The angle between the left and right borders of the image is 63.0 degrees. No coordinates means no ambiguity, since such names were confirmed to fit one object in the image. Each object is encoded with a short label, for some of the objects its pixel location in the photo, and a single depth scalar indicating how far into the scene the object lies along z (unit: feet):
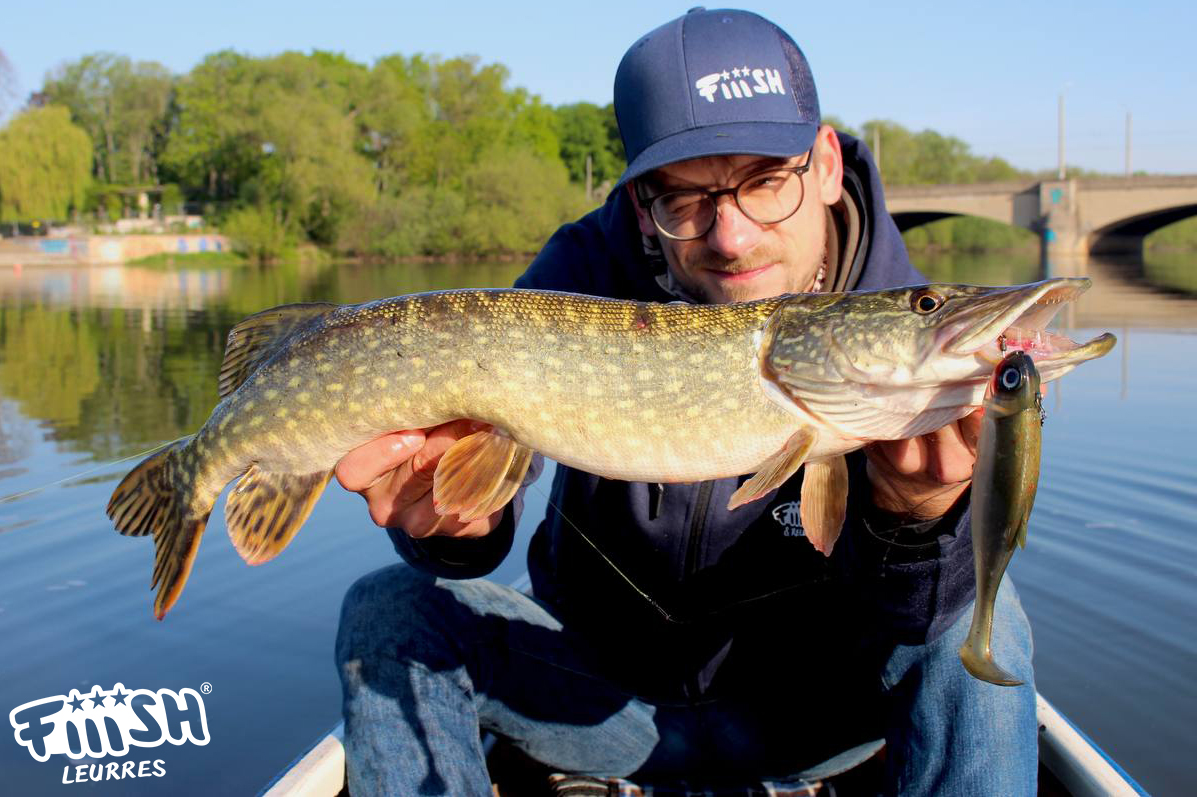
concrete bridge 114.93
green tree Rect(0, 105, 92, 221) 133.08
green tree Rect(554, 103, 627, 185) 226.99
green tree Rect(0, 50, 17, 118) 141.49
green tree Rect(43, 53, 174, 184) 194.39
